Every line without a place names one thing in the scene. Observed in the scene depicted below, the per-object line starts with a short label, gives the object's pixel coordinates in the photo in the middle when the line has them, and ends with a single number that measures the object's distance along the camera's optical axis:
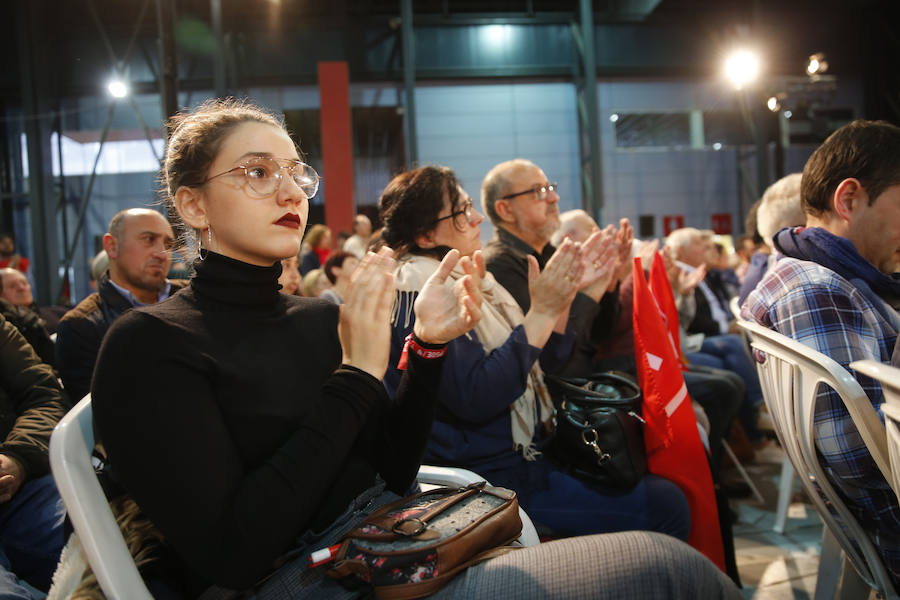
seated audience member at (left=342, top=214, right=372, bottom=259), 6.81
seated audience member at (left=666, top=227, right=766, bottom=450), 4.16
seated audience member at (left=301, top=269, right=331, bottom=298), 5.02
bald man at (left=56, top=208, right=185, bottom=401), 2.33
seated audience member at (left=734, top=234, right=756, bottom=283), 7.27
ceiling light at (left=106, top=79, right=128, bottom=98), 10.00
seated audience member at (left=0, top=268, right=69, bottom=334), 3.86
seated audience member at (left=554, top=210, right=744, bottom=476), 2.86
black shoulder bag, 1.82
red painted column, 8.86
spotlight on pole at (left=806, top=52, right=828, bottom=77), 9.33
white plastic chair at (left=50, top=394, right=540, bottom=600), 1.04
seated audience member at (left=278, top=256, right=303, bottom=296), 3.73
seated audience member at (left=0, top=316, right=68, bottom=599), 1.66
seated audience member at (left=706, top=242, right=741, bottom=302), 5.52
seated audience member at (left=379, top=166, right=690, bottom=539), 1.79
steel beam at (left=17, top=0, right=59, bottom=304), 9.09
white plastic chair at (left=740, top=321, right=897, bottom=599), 1.27
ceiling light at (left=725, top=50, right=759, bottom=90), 9.71
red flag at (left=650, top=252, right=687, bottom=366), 2.52
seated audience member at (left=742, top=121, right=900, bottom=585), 1.42
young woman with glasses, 0.99
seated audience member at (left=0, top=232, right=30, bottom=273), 7.56
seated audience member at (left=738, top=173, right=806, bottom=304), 2.75
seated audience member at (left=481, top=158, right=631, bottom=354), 2.56
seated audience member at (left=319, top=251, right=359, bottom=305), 4.77
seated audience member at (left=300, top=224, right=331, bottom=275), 6.77
